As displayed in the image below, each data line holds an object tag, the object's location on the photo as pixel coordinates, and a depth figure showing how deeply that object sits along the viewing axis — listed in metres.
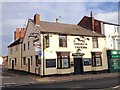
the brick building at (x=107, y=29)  17.82
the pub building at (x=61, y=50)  14.19
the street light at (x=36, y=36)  14.23
